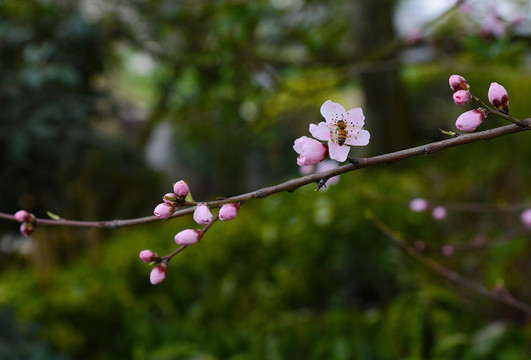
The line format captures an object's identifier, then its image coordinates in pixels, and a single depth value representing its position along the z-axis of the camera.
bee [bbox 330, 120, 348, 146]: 0.52
